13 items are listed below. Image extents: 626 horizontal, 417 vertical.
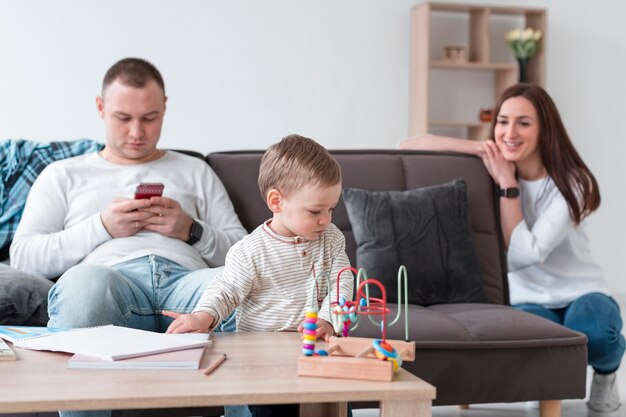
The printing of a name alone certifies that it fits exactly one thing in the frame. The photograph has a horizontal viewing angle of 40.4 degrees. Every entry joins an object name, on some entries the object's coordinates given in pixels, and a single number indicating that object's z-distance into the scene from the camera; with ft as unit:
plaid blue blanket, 8.30
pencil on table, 4.14
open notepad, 4.39
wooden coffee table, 3.62
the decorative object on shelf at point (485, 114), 18.95
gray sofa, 7.09
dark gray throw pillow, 8.43
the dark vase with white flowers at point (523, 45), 18.57
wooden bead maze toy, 4.10
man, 7.11
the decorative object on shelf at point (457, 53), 18.69
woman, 8.74
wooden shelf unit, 18.30
